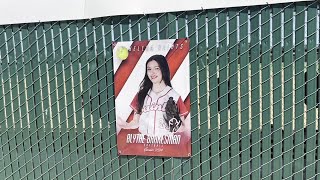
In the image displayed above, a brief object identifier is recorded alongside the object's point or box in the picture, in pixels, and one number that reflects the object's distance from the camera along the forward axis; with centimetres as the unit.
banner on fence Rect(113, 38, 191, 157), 370
